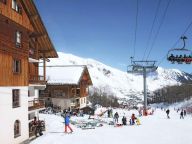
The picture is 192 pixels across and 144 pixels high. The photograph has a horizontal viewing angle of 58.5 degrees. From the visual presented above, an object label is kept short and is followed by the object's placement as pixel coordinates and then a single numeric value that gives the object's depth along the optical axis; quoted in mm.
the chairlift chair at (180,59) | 15411
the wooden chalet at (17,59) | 12186
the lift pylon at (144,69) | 29517
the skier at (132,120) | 19447
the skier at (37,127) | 14878
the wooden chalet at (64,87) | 31089
